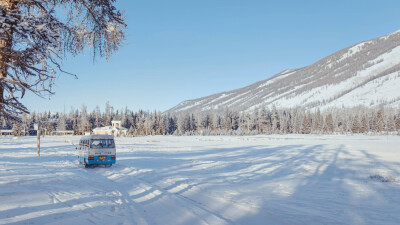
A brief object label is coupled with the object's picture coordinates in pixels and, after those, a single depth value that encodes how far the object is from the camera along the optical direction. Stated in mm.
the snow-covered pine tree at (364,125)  103125
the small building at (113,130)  100125
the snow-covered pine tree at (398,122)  100962
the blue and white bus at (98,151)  17584
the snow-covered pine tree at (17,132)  96694
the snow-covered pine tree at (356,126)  102531
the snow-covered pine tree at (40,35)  4492
